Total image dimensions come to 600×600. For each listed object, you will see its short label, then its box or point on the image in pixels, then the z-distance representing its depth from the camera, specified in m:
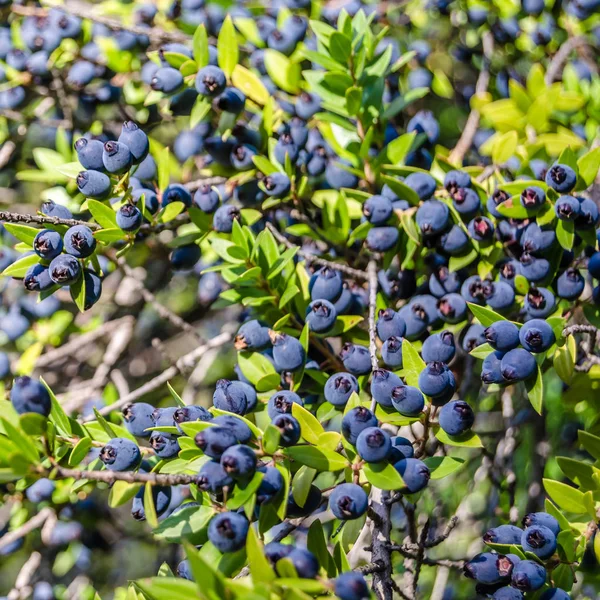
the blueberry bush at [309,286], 0.54
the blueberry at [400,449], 0.54
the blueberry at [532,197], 0.58
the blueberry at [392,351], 0.56
